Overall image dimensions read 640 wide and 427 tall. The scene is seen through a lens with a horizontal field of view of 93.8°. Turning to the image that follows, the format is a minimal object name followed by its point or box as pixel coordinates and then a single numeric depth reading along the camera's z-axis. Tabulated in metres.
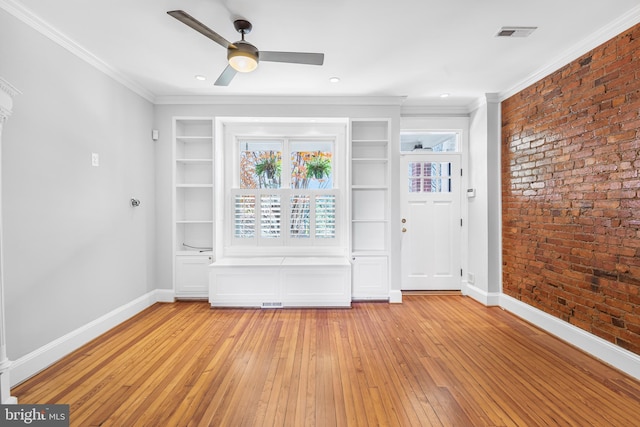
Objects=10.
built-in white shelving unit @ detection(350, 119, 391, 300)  4.11
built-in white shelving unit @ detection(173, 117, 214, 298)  3.94
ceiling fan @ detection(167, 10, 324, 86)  2.10
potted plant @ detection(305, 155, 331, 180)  4.31
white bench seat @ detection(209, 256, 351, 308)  3.70
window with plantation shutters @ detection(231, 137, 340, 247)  4.21
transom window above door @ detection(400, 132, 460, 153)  4.38
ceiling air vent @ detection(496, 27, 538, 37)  2.38
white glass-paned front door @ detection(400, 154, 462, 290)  4.32
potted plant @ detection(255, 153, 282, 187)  4.32
